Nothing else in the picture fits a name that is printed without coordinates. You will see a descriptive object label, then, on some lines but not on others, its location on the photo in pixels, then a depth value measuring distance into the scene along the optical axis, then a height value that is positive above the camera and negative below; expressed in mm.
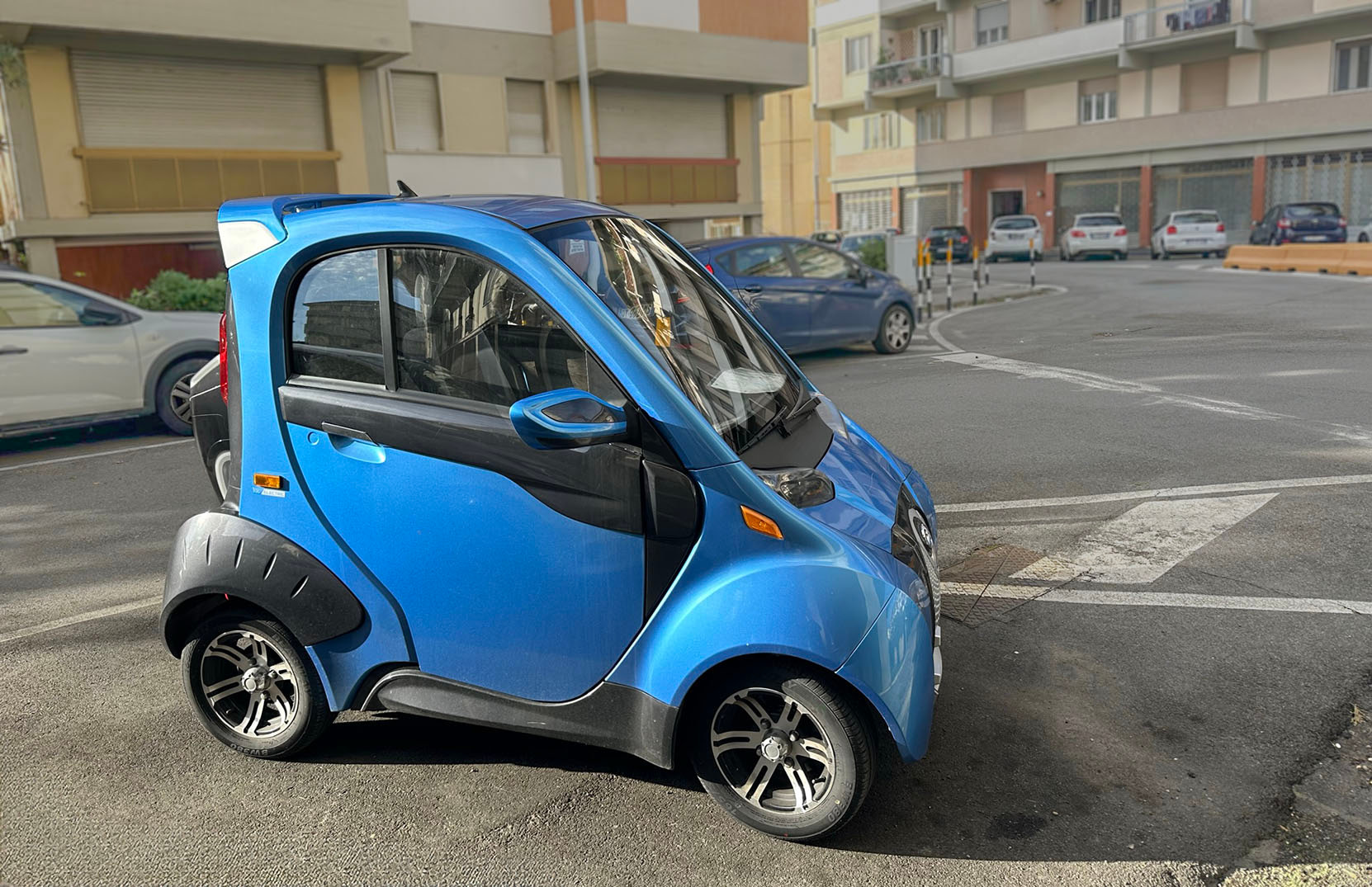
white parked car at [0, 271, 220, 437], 8859 -722
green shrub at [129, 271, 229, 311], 15000 -404
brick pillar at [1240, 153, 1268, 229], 37594 +805
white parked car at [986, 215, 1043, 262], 36812 -438
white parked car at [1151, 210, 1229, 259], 32375 -604
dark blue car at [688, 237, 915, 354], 11938 -649
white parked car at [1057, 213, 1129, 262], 35031 -549
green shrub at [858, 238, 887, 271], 24541 -536
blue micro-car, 3018 -816
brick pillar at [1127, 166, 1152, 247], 40781 +475
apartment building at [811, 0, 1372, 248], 36250 +4268
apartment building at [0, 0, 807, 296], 18703 +2979
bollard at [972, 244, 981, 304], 19930 -903
